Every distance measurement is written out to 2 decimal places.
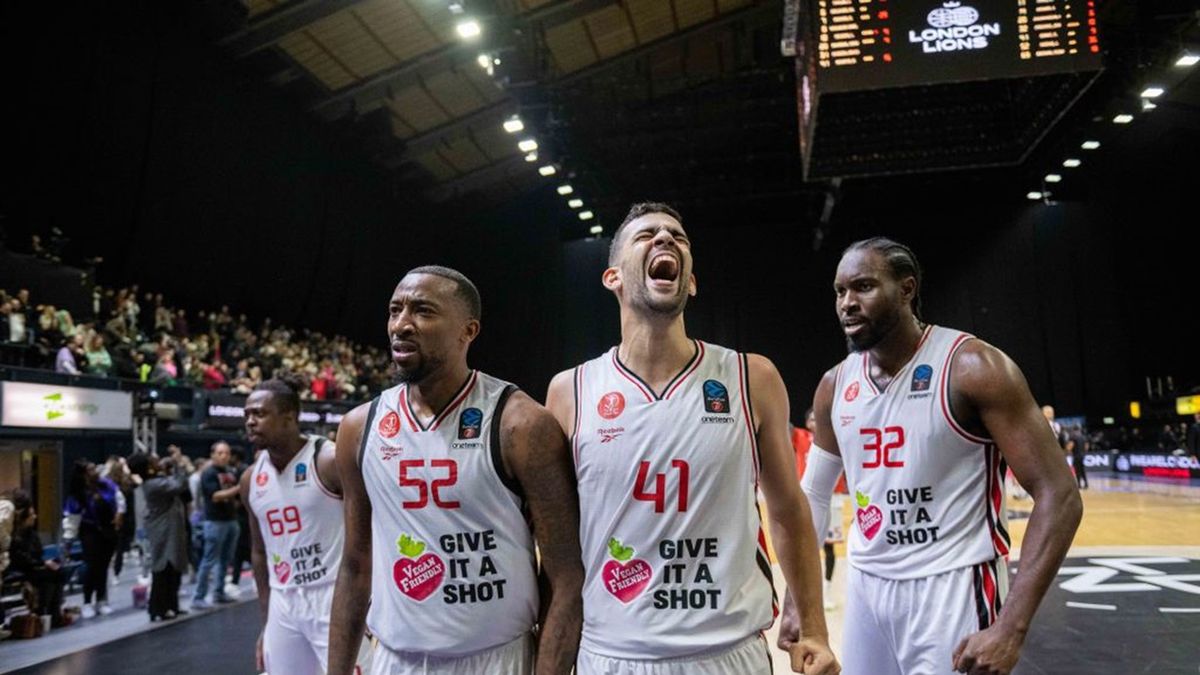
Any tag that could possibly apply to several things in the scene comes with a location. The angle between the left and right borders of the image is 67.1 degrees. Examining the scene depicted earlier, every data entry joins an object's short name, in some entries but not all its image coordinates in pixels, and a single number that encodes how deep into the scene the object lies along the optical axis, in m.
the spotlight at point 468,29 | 12.68
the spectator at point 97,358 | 10.66
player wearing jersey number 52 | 2.26
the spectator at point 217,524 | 8.68
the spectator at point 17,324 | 9.87
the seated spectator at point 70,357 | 10.03
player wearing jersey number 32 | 2.45
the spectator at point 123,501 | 9.10
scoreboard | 8.05
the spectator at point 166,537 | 8.03
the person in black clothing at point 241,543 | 9.65
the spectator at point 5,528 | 6.91
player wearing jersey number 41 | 2.14
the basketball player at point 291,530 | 3.97
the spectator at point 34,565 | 7.64
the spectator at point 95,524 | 8.25
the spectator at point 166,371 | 11.52
